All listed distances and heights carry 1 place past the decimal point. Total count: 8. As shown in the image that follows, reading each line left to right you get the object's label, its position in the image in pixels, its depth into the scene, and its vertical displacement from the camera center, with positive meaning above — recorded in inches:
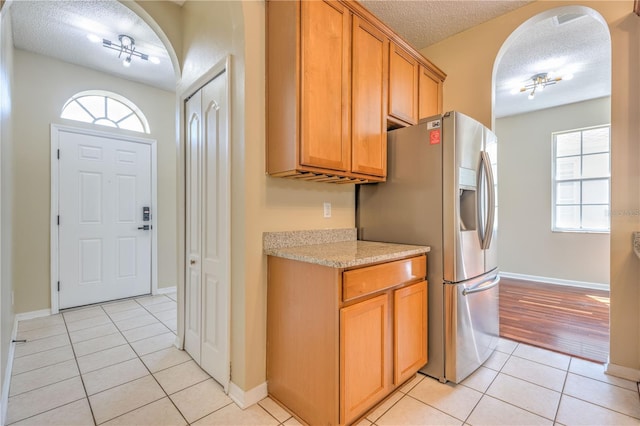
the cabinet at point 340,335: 59.5 -27.6
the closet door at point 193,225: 91.0 -4.3
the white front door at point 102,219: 138.3 -3.6
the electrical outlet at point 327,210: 90.7 +0.5
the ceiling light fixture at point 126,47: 120.2 +68.7
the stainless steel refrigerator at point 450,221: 79.6 -2.6
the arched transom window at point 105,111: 143.2 +50.8
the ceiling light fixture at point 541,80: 150.0 +67.6
